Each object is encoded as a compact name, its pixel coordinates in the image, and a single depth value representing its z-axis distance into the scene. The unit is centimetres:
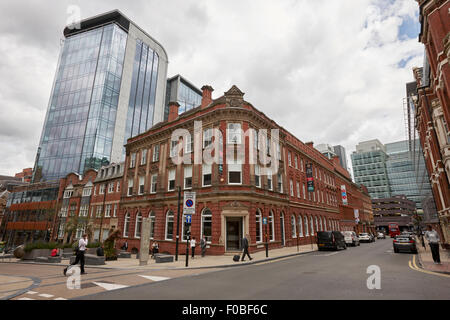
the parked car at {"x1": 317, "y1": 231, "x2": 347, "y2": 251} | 2240
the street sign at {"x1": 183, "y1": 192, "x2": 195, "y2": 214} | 1496
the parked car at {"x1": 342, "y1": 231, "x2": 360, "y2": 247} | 2891
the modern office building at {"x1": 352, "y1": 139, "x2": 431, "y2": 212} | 12175
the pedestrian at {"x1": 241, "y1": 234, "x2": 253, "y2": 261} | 1505
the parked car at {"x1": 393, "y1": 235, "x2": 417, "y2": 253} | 1895
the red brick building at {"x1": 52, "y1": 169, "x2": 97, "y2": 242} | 4039
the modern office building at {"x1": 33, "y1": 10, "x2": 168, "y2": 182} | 5641
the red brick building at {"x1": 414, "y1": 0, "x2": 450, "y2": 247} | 1445
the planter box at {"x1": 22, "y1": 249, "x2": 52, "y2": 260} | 2048
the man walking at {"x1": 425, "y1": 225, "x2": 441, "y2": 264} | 1144
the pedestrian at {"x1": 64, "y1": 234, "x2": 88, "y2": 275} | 1065
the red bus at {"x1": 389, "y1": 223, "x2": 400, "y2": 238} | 5658
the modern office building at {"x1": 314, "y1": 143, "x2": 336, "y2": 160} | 8819
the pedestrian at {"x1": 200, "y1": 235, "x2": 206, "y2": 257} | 1870
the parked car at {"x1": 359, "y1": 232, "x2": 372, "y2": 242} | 3706
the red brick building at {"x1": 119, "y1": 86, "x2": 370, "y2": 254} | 2052
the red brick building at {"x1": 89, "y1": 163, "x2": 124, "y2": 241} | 3431
